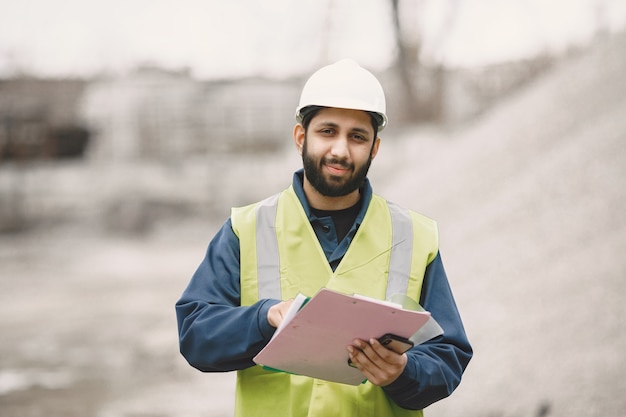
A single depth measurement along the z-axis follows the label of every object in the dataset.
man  3.12
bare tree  23.26
